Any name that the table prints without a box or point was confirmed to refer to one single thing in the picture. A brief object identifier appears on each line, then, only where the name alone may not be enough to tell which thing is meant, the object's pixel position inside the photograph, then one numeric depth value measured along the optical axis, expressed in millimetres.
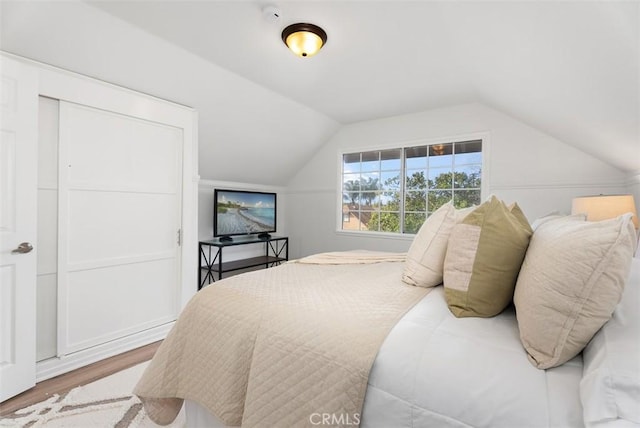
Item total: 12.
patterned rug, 1587
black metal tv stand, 3629
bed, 688
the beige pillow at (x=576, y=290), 747
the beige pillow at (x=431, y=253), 1494
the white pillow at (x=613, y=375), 609
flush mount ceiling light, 2016
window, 3564
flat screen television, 3838
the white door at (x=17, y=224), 1758
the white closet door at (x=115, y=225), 2162
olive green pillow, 1068
